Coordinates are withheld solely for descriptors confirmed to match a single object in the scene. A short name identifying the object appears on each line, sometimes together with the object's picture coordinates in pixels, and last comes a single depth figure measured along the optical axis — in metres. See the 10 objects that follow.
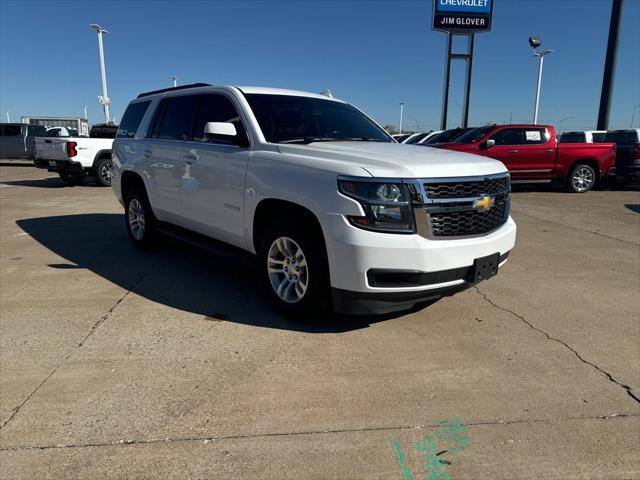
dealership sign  22.91
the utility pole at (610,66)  23.55
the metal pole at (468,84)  23.31
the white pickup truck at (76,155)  12.95
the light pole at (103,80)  29.55
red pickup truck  13.45
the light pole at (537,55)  31.28
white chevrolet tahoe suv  3.25
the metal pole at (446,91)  23.50
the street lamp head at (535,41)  31.22
